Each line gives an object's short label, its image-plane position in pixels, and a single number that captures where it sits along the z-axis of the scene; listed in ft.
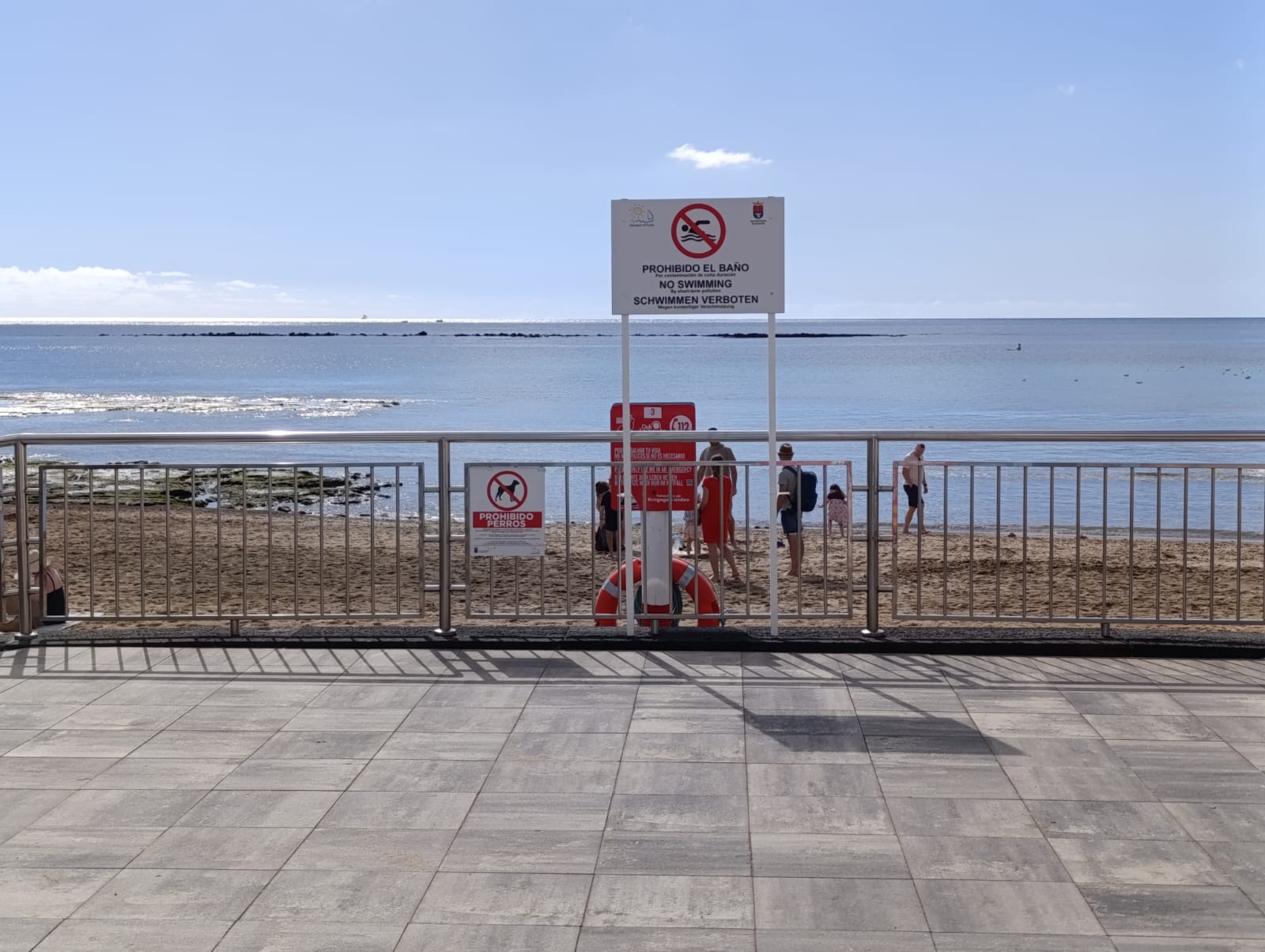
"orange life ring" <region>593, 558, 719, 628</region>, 27.43
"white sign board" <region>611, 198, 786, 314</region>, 25.71
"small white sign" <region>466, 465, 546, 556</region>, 26.40
